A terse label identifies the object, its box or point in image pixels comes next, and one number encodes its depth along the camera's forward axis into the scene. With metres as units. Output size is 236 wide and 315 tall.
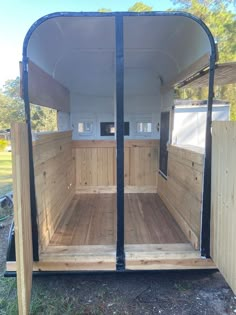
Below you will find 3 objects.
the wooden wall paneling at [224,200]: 1.81
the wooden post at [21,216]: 1.64
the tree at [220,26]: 11.05
